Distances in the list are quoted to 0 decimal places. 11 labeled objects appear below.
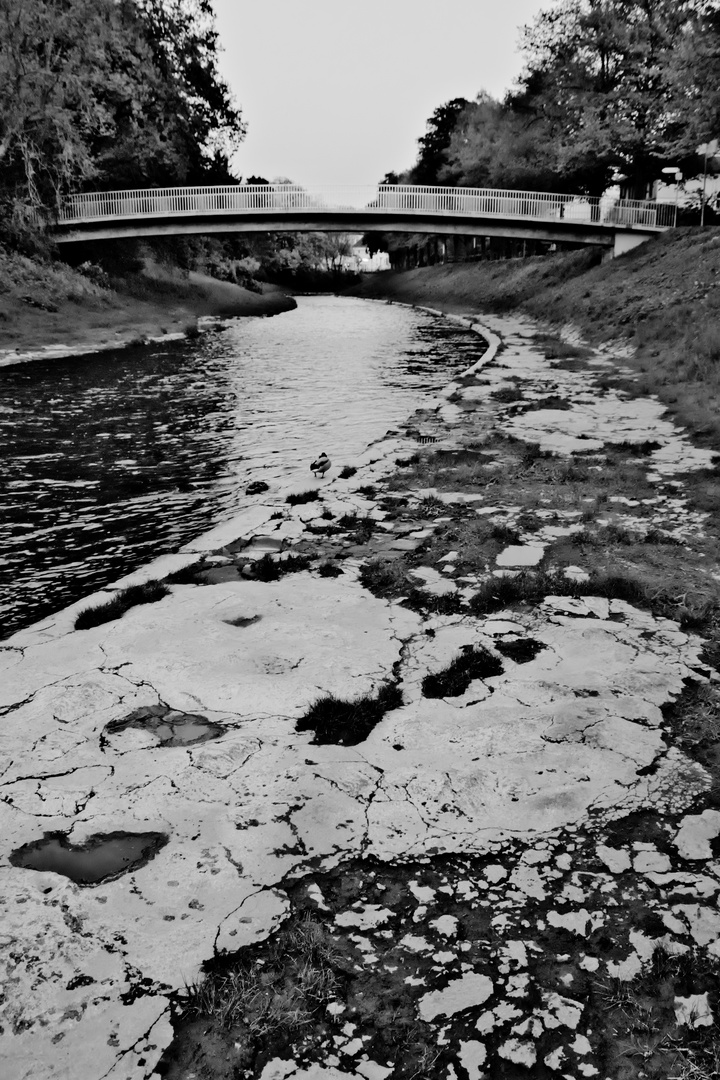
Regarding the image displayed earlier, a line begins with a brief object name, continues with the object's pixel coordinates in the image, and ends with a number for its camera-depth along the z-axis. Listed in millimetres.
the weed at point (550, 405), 13876
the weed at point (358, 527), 7605
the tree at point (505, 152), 44750
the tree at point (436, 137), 73312
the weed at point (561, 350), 21125
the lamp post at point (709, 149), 31125
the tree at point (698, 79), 26141
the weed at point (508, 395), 14910
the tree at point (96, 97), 32375
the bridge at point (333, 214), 38156
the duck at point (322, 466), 10000
